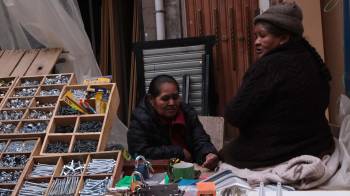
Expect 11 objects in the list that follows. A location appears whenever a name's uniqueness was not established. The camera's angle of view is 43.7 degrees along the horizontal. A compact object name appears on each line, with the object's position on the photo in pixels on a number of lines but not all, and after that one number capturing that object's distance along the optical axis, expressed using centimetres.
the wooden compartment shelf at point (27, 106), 208
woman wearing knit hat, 171
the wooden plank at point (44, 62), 272
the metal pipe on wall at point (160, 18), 384
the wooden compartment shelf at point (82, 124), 193
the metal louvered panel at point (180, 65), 364
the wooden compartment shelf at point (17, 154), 178
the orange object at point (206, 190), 142
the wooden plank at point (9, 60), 275
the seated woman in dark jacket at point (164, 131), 235
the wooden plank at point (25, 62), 272
